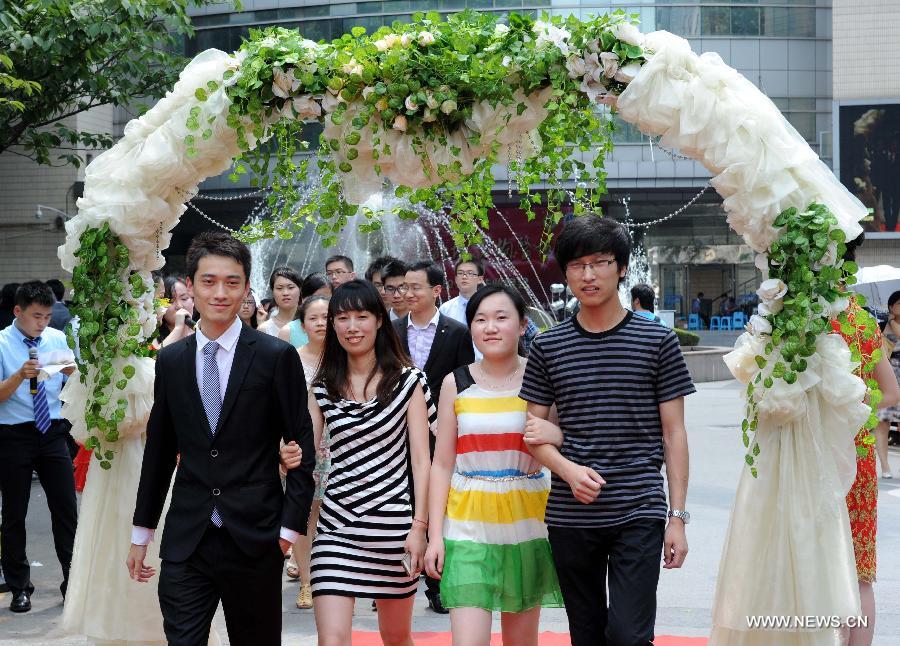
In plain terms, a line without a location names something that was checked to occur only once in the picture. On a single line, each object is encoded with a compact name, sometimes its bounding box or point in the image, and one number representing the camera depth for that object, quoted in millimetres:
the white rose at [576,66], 4785
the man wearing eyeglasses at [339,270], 8352
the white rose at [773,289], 4453
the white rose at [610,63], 4689
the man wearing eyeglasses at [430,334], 6812
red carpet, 5852
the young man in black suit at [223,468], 4156
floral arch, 4461
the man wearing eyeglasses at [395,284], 7564
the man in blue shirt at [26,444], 6871
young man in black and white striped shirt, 4059
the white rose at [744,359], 4656
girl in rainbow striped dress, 4340
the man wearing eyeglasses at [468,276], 8094
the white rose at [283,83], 4965
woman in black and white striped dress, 4461
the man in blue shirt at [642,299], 10258
